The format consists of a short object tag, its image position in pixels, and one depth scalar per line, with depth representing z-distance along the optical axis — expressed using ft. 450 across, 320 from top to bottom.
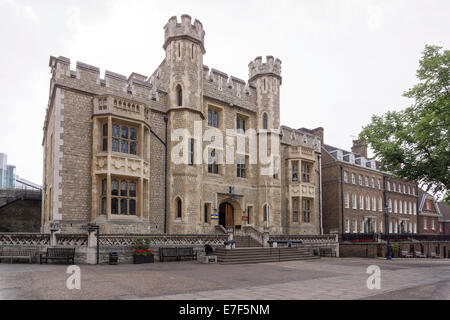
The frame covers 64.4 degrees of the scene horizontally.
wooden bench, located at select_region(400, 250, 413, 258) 95.06
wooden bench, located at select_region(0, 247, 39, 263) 53.01
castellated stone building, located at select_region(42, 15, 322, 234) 63.46
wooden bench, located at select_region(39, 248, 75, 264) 51.70
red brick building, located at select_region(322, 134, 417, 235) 124.03
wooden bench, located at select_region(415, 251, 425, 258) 102.71
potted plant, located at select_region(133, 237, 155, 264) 55.52
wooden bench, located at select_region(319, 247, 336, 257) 85.76
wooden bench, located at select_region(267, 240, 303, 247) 73.72
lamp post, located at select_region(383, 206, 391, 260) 80.23
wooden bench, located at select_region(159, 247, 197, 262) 59.62
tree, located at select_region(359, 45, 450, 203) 58.54
